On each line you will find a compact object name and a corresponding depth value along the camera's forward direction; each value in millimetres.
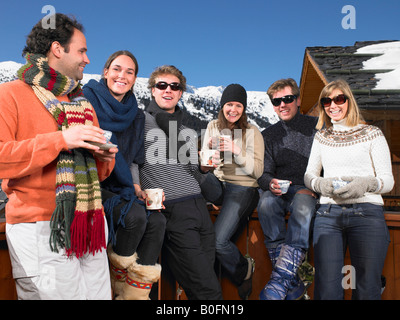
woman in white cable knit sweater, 3023
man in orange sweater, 2094
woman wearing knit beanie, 3633
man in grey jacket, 3379
